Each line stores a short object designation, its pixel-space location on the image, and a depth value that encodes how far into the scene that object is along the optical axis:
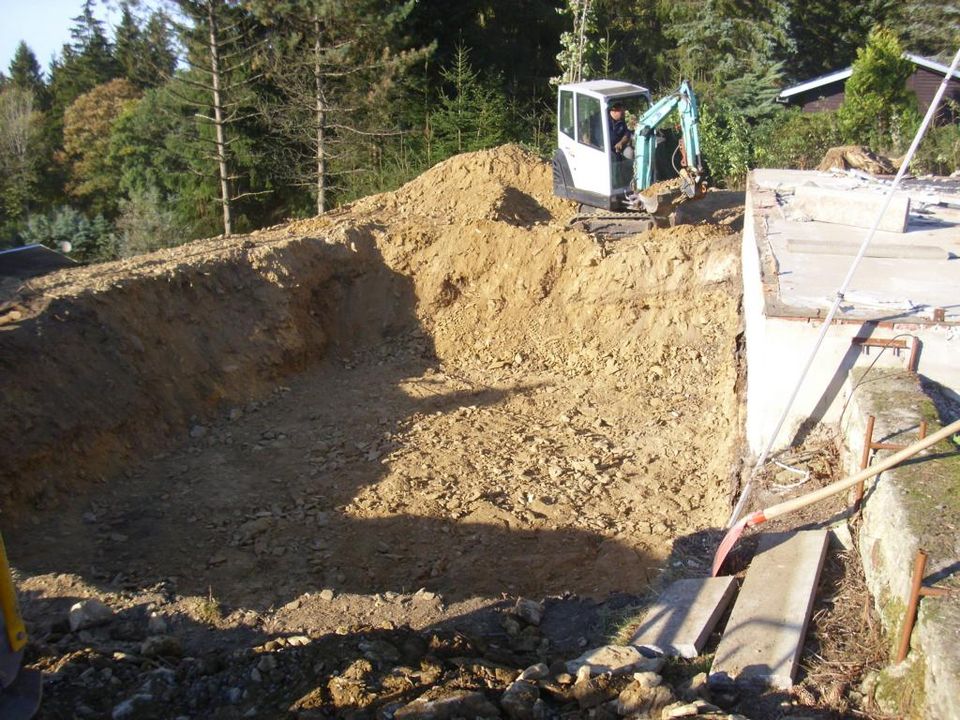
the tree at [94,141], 31.03
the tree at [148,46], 22.28
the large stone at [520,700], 4.24
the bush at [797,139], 20.28
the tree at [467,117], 22.34
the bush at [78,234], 23.36
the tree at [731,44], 24.66
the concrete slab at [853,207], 9.78
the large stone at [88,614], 5.64
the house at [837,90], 24.00
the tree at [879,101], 21.23
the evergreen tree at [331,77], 21.27
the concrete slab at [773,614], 4.74
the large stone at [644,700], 4.26
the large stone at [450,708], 4.12
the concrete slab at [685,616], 5.16
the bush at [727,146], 20.52
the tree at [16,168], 30.31
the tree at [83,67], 40.38
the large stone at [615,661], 4.73
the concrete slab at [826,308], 7.08
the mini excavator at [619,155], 12.23
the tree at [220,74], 21.67
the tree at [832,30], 28.95
